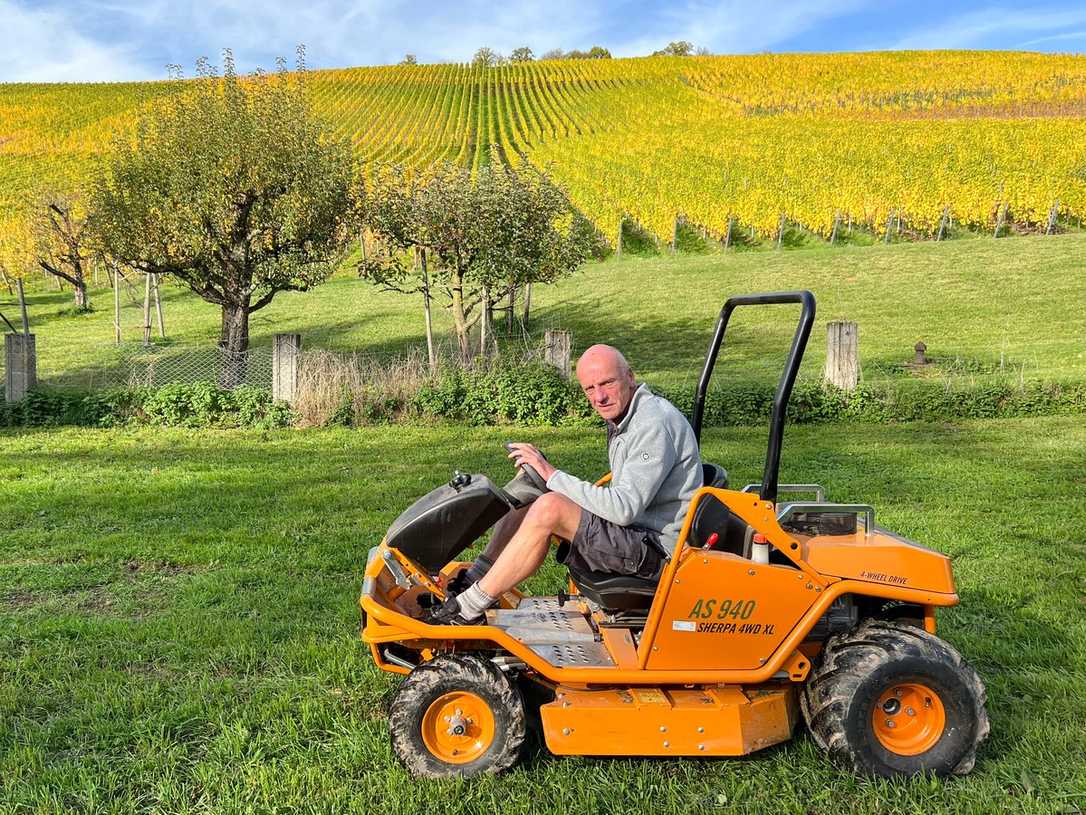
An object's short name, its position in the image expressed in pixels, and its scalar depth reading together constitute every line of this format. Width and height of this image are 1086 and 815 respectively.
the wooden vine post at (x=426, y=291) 13.81
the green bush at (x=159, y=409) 11.72
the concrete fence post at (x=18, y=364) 12.00
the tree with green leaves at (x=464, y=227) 14.27
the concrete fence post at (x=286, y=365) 11.80
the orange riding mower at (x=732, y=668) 3.38
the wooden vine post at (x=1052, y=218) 30.30
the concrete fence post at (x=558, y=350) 12.41
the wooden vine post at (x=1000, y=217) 30.89
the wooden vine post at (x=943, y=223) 31.08
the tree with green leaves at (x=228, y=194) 13.29
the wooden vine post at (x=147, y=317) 19.08
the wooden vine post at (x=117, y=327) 19.99
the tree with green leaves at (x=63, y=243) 25.41
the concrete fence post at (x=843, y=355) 12.09
